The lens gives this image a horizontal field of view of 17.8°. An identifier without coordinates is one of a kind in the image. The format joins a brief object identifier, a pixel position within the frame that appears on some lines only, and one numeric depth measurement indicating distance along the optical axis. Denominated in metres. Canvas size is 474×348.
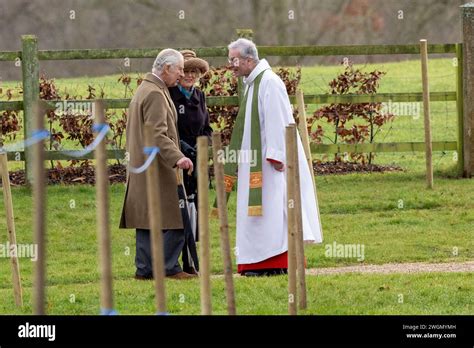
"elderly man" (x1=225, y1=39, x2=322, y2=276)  12.12
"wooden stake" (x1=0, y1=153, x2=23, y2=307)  10.60
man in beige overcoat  11.92
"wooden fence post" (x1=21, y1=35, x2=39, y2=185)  17.69
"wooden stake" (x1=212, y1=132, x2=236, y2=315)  8.19
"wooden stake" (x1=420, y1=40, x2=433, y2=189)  17.23
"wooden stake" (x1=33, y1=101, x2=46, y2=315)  7.05
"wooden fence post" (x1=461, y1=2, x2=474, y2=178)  18.08
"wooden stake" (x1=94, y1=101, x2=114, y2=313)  7.08
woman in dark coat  12.59
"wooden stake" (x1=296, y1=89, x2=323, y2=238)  12.54
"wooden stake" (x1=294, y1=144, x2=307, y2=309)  9.73
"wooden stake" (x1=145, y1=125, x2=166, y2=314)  7.44
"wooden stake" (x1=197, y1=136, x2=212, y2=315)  7.88
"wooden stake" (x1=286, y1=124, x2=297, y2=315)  9.56
